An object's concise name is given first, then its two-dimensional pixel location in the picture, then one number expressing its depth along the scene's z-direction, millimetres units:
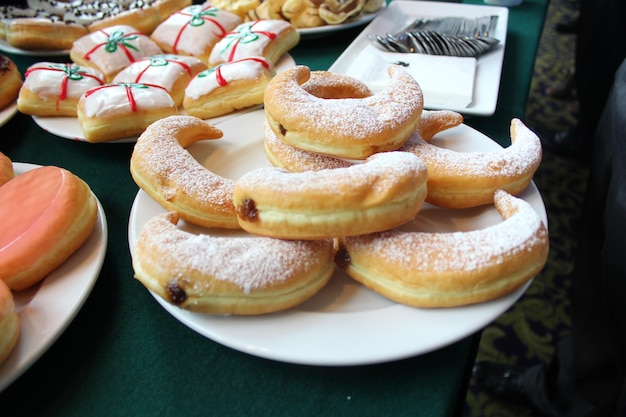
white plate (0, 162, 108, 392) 538
